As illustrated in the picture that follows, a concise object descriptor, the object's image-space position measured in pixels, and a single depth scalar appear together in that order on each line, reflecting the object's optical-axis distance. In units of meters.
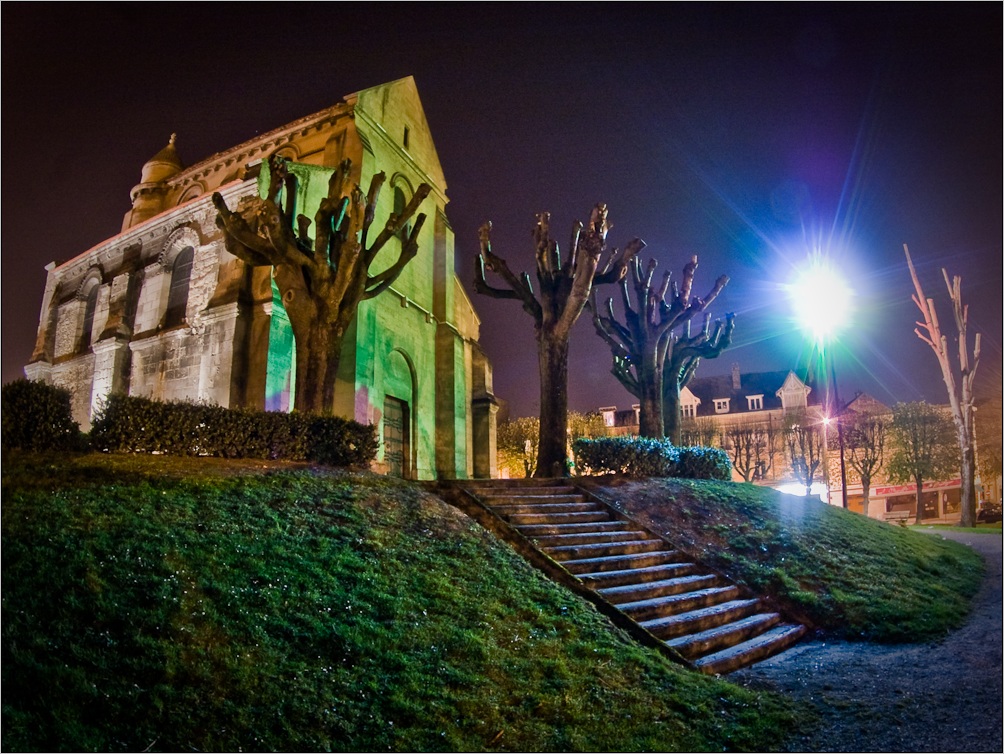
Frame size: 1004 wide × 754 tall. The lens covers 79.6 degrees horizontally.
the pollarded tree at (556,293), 15.35
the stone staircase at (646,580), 7.34
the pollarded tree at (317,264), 12.77
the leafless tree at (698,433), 46.83
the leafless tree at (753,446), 43.44
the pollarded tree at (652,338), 18.78
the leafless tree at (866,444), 38.44
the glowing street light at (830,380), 19.20
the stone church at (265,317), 17.23
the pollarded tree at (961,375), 26.70
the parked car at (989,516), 35.78
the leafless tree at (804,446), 41.81
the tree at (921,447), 36.53
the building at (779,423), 46.25
